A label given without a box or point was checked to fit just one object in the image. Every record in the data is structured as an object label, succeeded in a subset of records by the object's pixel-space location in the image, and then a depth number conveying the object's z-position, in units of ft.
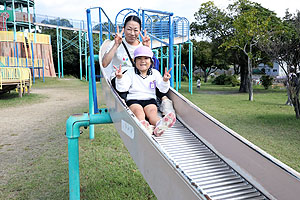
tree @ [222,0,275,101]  38.64
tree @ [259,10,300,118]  23.49
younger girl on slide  8.13
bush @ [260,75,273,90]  61.87
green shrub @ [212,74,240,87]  77.46
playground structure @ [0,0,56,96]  64.08
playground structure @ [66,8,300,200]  4.59
